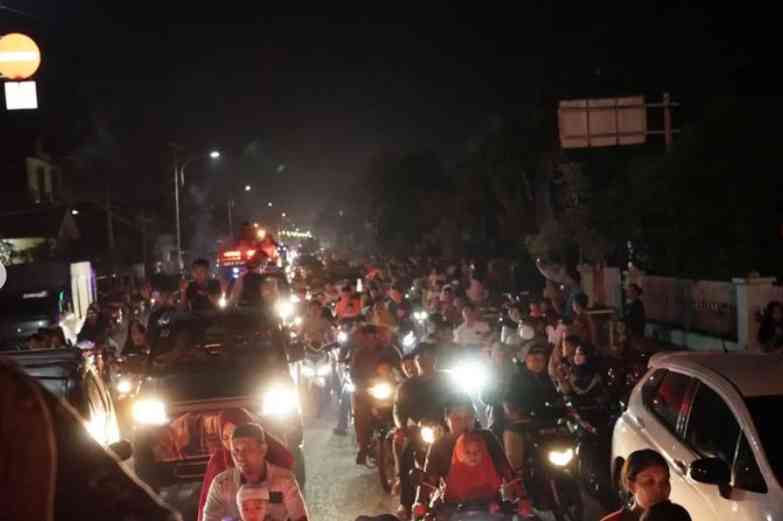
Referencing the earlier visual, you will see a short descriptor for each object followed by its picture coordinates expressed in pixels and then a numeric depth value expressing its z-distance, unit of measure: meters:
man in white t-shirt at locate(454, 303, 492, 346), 15.00
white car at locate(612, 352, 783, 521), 6.09
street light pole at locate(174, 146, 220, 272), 44.06
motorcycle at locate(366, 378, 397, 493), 11.05
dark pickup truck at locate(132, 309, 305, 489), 10.31
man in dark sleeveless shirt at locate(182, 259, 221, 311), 14.86
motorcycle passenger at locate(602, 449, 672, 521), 5.58
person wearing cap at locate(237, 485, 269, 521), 5.93
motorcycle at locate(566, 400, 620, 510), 10.41
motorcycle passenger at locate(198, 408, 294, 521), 6.61
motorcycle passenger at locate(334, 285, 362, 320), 18.08
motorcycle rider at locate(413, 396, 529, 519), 7.58
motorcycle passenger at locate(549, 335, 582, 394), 11.55
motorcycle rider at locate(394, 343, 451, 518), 9.52
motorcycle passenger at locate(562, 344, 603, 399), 11.25
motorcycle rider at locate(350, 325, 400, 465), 12.09
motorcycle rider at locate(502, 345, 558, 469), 9.94
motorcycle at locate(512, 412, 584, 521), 9.41
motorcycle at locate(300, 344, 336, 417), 16.42
